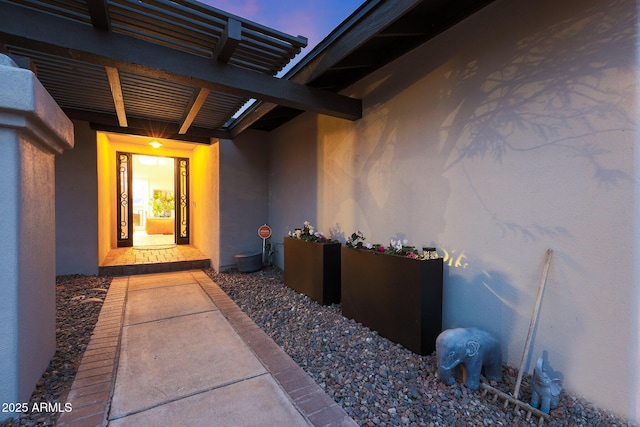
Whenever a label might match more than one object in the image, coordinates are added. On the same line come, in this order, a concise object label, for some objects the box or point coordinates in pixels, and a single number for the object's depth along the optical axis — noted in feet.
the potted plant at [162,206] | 41.66
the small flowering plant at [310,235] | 14.29
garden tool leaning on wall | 5.98
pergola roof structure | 7.57
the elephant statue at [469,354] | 6.97
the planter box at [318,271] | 12.91
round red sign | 20.04
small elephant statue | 6.09
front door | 25.12
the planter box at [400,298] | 8.60
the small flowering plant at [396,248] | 9.25
